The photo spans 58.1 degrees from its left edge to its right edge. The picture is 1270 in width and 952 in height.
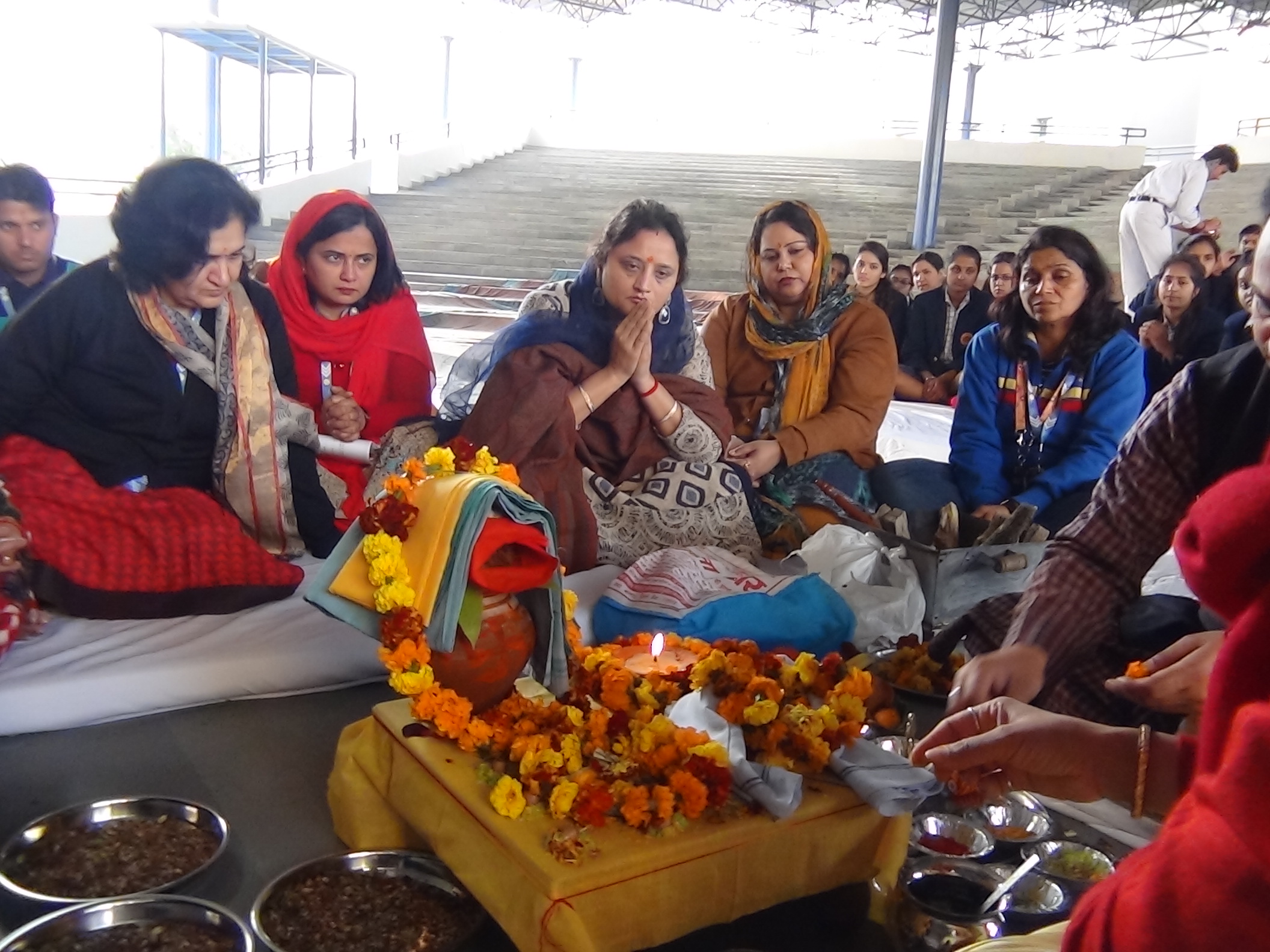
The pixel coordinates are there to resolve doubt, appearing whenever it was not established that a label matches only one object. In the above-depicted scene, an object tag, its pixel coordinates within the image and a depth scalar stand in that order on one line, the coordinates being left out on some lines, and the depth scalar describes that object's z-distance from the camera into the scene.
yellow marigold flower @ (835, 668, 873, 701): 1.69
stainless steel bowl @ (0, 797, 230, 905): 1.63
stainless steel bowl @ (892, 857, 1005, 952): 1.37
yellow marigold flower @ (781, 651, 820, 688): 1.78
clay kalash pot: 1.69
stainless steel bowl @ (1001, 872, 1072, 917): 1.40
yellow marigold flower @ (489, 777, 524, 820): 1.44
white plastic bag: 2.67
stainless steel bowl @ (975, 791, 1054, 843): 1.68
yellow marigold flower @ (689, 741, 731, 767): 1.52
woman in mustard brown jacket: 3.17
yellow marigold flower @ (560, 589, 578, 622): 1.85
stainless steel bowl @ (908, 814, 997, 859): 1.61
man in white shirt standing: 7.16
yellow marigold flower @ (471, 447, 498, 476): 1.77
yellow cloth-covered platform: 1.35
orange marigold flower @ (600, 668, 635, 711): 1.73
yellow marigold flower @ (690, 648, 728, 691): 1.76
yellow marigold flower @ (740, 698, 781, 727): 1.62
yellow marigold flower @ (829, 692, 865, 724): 1.63
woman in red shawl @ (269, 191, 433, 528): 2.98
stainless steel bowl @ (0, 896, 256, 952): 1.39
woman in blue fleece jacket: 3.03
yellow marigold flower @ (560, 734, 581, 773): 1.54
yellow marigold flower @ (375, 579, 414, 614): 1.62
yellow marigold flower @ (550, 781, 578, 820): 1.43
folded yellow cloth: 1.64
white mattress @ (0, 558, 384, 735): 2.15
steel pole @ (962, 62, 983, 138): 20.45
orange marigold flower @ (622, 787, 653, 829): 1.43
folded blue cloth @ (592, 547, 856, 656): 2.46
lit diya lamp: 2.03
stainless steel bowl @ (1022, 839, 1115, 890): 1.51
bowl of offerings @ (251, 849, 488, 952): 1.48
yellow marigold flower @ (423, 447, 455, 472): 1.74
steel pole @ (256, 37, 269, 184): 10.33
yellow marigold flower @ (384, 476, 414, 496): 1.71
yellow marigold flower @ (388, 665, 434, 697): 1.62
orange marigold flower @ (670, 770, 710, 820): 1.45
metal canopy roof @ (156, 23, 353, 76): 9.97
